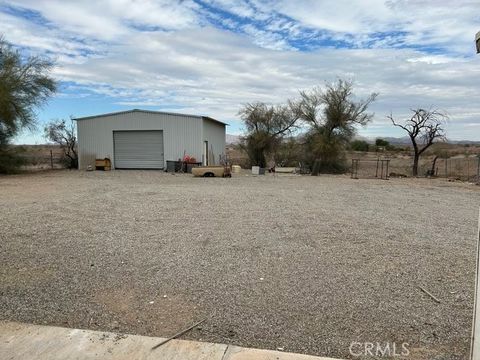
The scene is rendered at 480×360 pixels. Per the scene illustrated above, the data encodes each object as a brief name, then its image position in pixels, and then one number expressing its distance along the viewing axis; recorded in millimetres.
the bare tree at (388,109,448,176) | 25797
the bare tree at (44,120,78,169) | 28453
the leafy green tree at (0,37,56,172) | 21969
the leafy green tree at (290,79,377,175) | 27969
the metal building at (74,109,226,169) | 25922
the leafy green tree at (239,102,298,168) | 30109
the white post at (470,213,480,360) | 2678
